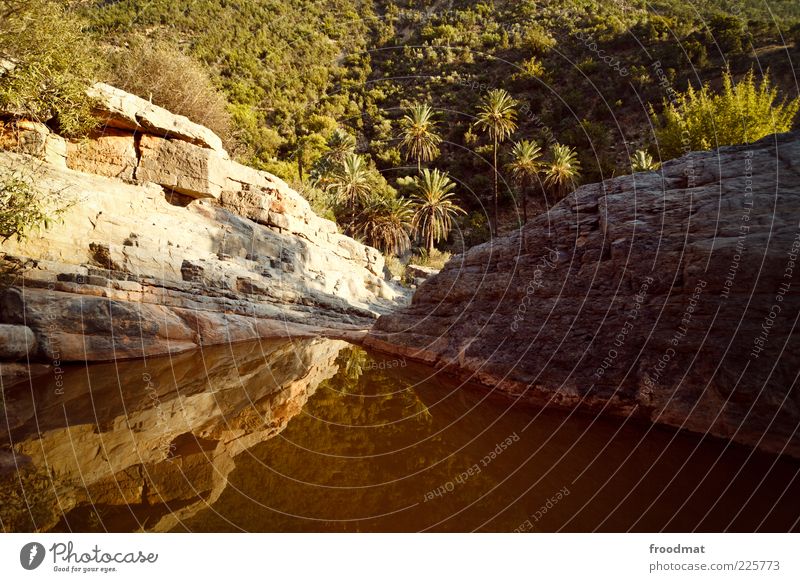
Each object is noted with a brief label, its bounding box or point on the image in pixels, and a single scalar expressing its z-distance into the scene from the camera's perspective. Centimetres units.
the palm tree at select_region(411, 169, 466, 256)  3591
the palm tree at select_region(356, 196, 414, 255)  3494
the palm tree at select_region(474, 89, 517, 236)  3506
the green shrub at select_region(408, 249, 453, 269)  3619
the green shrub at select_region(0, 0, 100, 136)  920
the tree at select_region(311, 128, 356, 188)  3647
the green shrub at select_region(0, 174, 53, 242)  901
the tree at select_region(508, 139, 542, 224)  3588
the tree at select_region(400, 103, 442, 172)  3678
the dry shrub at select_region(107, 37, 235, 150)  1858
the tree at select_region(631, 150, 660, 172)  2960
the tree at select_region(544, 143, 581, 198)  3616
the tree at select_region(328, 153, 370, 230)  3447
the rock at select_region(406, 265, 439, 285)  3156
